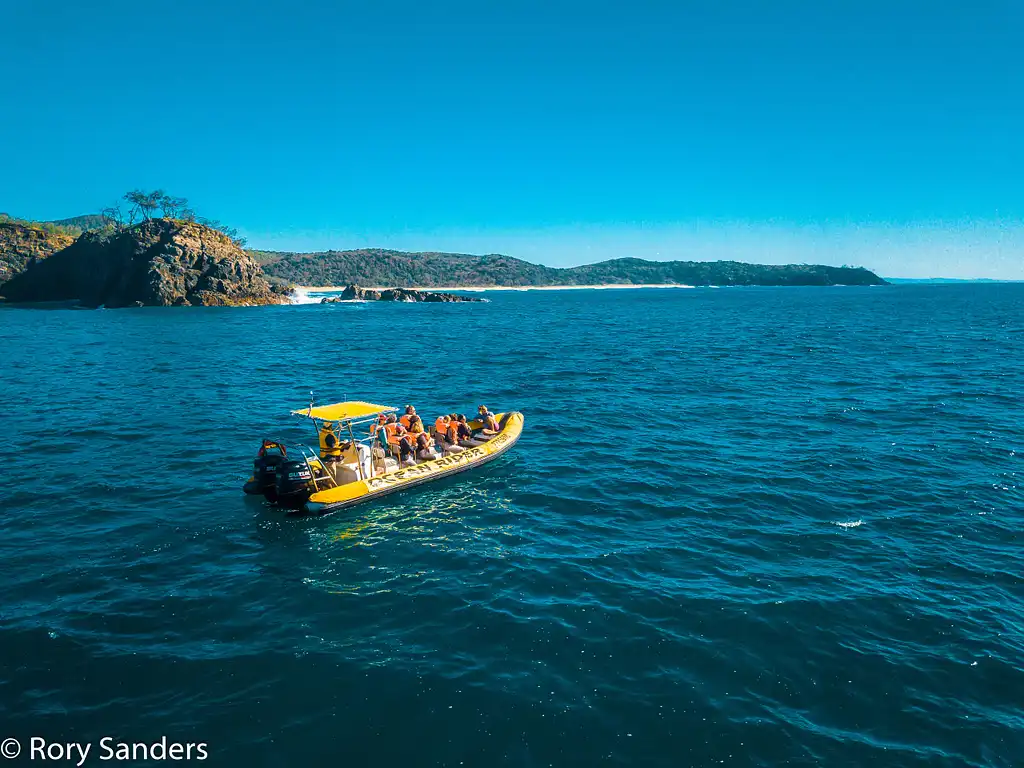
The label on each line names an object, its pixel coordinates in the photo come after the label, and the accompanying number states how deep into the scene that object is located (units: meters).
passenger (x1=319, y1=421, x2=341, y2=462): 18.05
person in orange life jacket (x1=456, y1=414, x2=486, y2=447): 22.44
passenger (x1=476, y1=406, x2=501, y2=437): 23.89
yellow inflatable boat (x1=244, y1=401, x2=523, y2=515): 16.94
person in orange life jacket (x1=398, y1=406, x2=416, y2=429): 21.30
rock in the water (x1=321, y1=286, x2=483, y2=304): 166.00
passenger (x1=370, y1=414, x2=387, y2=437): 20.53
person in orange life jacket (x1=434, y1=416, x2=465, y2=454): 21.84
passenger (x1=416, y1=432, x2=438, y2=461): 20.77
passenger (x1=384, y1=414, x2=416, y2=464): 20.28
